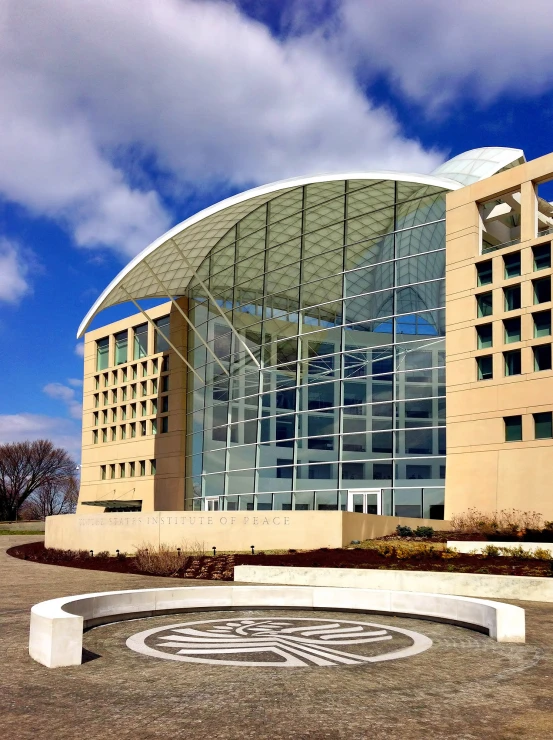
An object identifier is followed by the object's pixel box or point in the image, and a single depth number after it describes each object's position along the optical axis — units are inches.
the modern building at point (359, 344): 1403.8
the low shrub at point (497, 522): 1263.5
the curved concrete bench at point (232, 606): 390.6
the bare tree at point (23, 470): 4141.2
